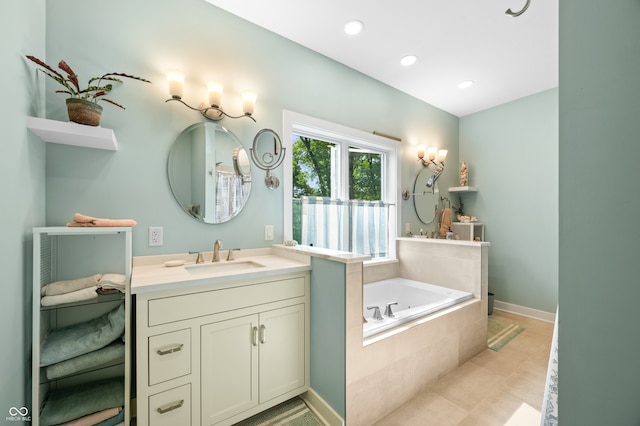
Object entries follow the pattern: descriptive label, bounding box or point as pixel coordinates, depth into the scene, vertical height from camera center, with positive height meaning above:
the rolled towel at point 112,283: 1.29 -0.35
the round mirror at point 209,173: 1.83 +0.30
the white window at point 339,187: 2.44 +0.29
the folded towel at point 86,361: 1.18 -0.69
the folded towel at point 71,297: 1.20 -0.40
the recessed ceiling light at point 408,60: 2.56 +1.53
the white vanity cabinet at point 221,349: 1.26 -0.75
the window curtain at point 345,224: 2.55 -0.12
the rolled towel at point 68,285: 1.25 -0.36
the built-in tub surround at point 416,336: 1.55 -0.89
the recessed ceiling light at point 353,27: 2.11 +1.54
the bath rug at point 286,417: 1.59 -1.28
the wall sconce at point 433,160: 3.43 +0.73
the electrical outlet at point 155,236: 1.71 -0.15
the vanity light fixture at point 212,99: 1.70 +0.80
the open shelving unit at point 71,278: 1.14 -0.36
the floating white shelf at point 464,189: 3.74 +0.36
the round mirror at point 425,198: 3.48 +0.21
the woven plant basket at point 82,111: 1.32 +0.52
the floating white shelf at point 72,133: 1.22 +0.40
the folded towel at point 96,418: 1.21 -0.97
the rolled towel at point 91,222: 1.28 -0.05
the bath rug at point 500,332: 2.65 -1.33
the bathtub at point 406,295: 2.45 -0.84
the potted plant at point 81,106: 1.31 +0.55
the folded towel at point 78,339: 1.18 -0.62
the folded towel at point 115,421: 1.25 -1.01
